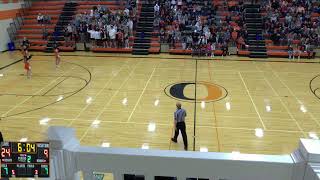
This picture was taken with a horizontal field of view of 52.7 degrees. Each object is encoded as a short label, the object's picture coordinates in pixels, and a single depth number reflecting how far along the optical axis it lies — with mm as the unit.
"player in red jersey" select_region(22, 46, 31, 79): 16312
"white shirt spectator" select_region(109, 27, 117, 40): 23484
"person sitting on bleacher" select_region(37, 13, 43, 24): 26031
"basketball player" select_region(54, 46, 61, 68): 18578
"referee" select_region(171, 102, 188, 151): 9102
